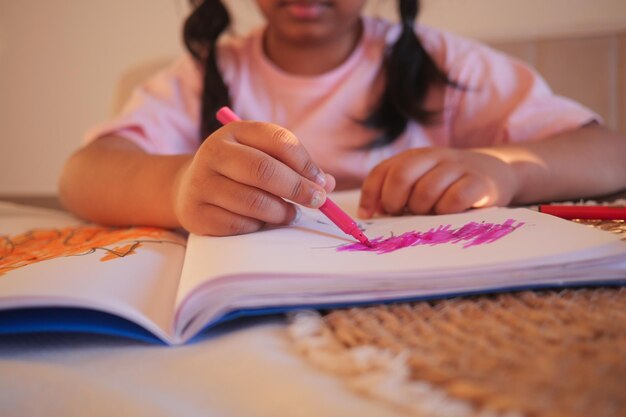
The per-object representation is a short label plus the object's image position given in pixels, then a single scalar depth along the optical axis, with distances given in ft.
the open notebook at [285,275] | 0.88
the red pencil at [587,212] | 1.39
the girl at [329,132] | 1.26
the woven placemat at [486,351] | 0.60
